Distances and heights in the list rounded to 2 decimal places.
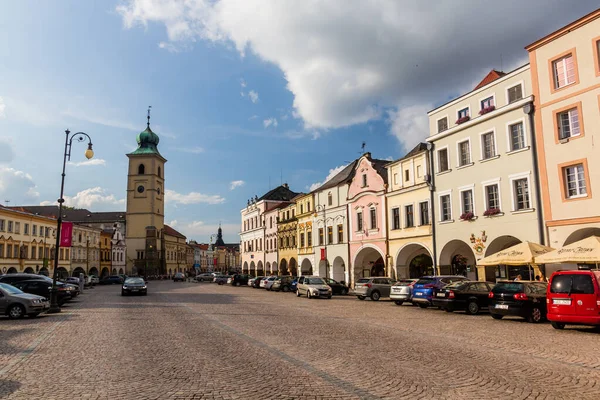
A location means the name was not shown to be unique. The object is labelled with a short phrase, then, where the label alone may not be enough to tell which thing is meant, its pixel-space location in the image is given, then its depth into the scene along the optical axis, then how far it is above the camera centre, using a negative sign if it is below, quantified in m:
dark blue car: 23.81 -1.08
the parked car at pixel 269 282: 48.25 -1.37
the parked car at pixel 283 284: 45.56 -1.51
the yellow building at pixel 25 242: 59.78 +4.31
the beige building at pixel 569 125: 22.38 +6.87
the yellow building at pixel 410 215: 34.59 +3.90
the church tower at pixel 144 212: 107.75 +13.83
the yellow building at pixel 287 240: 60.70 +3.80
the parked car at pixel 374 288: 31.02 -1.40
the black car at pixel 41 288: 26.16 -0.86
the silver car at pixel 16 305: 19.20 -1.28
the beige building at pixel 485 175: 26.12 +5.46
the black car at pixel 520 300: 17.36 -1.33
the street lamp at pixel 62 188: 22.12 +4.39
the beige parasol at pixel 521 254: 21.16 +0.46
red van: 13.90 -1.06
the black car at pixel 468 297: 20.78 -1.42
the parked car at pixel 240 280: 60.81 -1.38
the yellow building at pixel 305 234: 55.34 +4.07
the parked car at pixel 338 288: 37.53 -1.66
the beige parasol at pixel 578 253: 18.12 +0.39
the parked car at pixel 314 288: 32.84 -1.41
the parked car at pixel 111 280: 72.94 -1.35
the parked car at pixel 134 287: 35.97 -1.20
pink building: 40.69 +4.40
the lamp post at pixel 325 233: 51.41 +3.74
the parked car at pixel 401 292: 26.20 -1.43
